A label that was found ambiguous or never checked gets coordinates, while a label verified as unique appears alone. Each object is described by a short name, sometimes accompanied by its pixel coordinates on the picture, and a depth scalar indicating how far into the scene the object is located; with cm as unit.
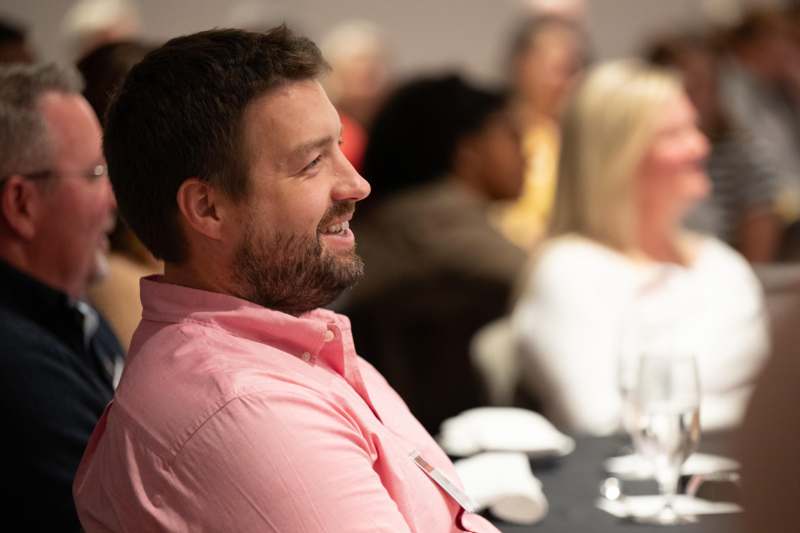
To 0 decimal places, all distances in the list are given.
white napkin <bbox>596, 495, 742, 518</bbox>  309
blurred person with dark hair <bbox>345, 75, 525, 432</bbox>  648
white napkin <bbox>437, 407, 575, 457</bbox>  358
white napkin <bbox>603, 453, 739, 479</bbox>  348
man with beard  227
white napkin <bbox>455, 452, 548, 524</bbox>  304
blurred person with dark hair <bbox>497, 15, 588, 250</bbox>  1049
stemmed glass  303
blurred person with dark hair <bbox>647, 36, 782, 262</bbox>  975
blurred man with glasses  322
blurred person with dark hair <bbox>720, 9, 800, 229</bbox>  1207
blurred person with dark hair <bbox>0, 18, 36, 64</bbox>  489
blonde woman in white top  523
